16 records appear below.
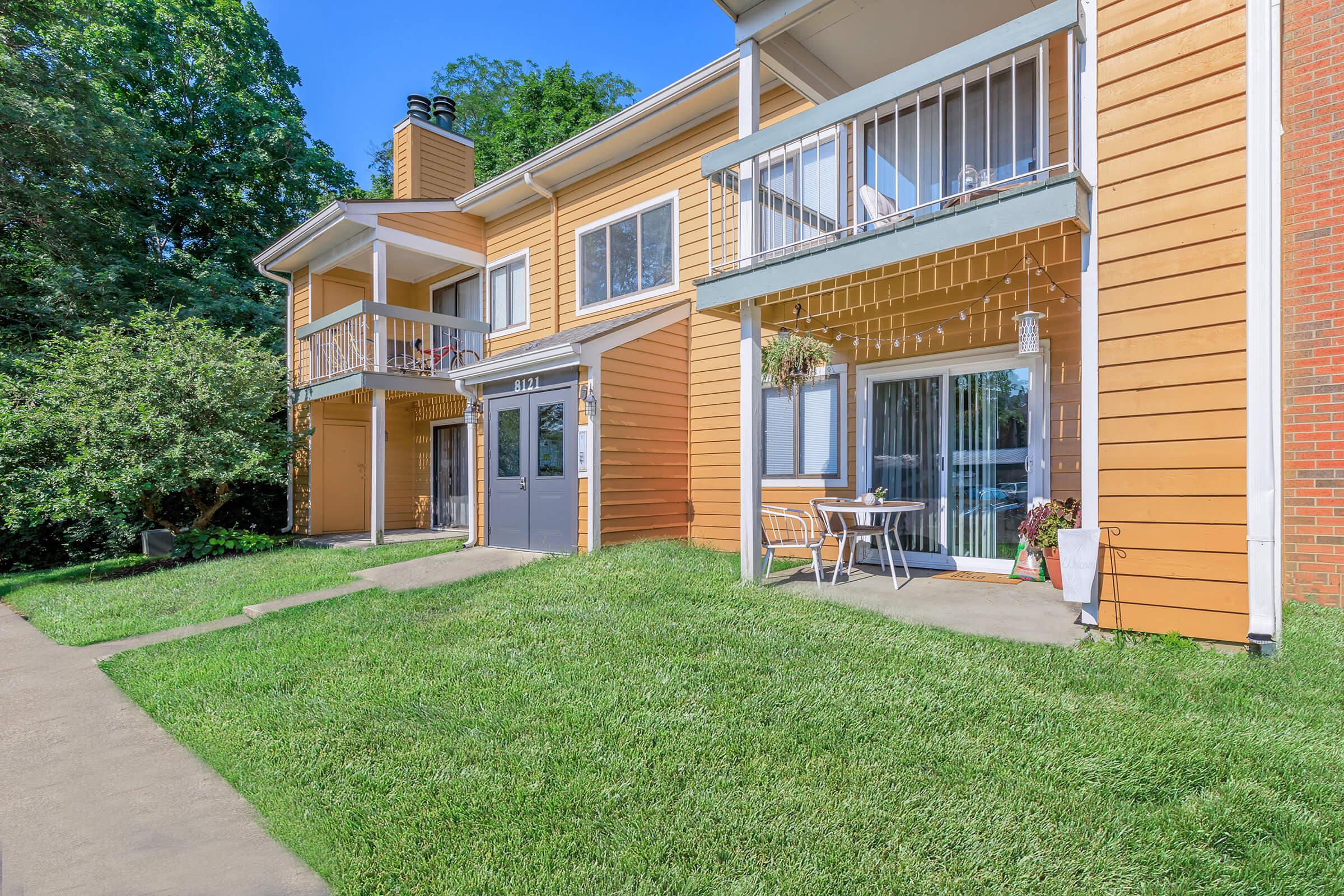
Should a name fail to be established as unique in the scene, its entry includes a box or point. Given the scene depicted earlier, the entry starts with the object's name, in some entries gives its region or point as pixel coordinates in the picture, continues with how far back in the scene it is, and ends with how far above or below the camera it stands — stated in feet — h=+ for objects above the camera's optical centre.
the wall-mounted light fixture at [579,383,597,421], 24.91 +1.94
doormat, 19.45 -4.00
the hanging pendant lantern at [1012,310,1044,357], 14.97 +2.72
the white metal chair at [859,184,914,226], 18.26 +7.23
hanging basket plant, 22.22 +3.16
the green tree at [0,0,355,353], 41.01 +22.70
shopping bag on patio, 19.01 -3.54
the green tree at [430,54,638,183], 75.20 +43.38
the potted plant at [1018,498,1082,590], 17.81 -2.13
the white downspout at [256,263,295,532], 40.78 +5.58
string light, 15.69 +4.08
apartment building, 12.62 +4.44
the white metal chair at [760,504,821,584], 19.55 -2.97
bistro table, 18.61 -1.75
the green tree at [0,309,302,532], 29.84 +1.19
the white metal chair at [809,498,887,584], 18.89 -2.38
